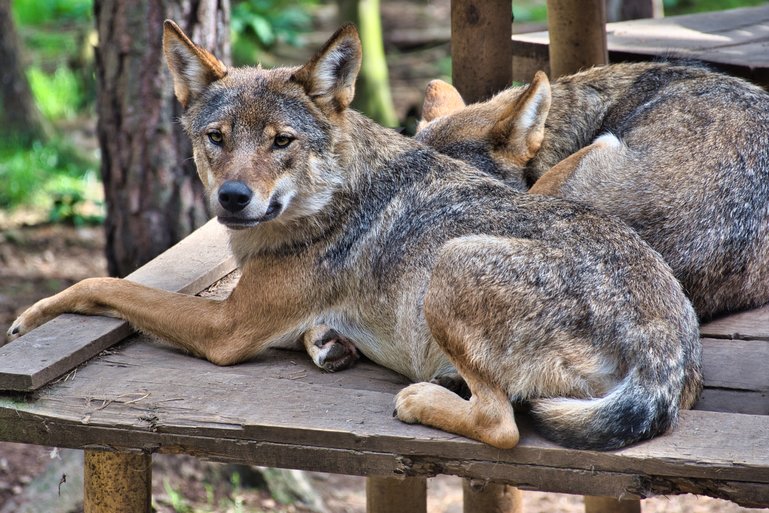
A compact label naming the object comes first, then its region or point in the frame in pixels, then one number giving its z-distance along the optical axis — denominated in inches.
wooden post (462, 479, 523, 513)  474.9
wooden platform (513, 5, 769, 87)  513.0
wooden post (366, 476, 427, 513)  461.1
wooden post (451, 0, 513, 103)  489.1
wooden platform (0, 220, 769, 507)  276.2
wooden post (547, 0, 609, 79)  481.4
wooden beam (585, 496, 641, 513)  489.1
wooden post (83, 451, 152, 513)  361.1
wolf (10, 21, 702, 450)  295.7
